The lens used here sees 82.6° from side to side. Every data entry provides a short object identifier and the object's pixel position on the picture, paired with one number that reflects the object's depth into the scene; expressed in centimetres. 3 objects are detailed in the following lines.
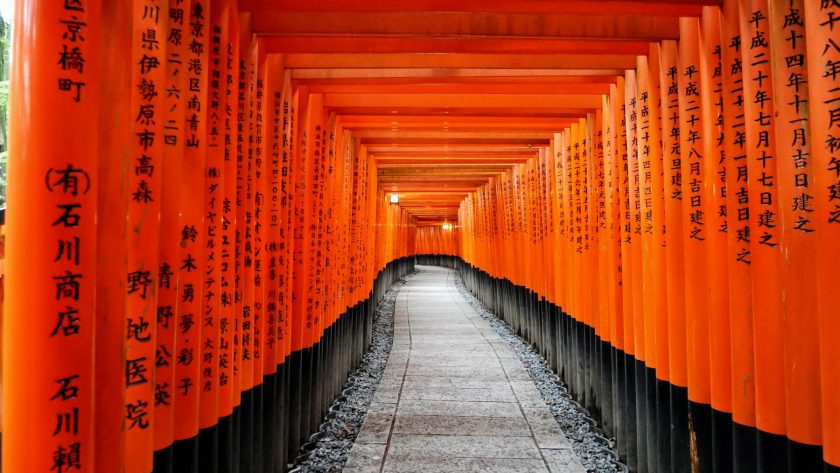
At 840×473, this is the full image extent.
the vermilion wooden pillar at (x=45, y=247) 147
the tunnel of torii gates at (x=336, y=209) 153
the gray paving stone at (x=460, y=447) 450
